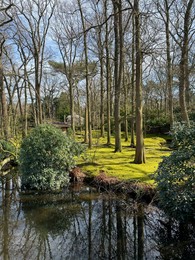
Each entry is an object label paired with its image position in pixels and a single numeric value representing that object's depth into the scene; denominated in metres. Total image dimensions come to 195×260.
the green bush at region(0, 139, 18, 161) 15.55
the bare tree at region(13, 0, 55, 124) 19.80
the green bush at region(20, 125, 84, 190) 10.37
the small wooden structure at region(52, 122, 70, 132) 29.26
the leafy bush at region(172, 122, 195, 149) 6.41
